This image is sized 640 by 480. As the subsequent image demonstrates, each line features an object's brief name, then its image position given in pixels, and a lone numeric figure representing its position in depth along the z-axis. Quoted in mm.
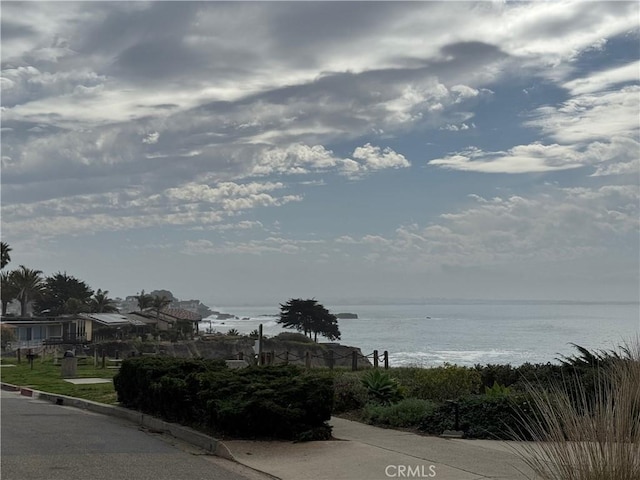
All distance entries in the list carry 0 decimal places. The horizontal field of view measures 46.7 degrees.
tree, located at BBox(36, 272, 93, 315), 119644
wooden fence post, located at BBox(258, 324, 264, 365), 24791
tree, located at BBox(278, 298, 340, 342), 103500
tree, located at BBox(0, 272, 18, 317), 101669
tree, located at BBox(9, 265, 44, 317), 104850
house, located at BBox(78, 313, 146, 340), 83112
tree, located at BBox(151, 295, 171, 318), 116312
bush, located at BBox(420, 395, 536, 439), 11609
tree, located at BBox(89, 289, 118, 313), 123238
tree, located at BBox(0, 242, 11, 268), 95200
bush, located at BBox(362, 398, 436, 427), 12781
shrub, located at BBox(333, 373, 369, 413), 14703
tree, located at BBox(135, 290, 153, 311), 124625
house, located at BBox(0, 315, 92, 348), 73000
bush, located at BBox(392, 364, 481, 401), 14672
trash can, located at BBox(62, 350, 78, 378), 27227
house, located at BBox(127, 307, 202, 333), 101750
